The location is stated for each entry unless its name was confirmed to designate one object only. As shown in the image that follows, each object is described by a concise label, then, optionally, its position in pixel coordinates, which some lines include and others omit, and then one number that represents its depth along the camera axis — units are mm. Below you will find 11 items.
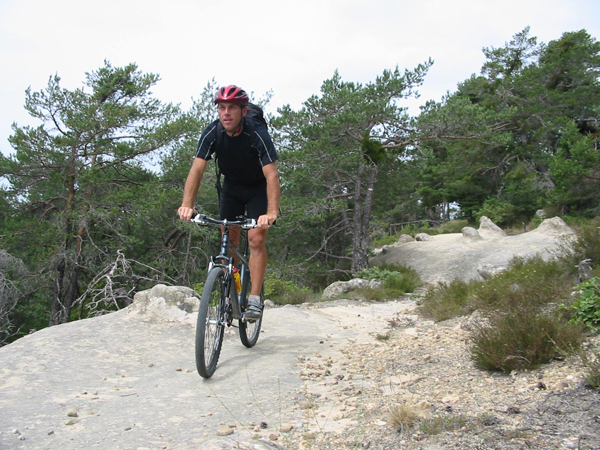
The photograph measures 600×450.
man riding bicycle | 3893
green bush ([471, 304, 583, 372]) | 3027
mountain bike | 3549
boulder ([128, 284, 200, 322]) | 5496
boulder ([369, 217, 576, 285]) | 14023
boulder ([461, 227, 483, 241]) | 16719
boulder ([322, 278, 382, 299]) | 10102
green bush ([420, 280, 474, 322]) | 5684
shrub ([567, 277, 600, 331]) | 3449
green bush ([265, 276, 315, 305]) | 9273
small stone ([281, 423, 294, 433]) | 2604
